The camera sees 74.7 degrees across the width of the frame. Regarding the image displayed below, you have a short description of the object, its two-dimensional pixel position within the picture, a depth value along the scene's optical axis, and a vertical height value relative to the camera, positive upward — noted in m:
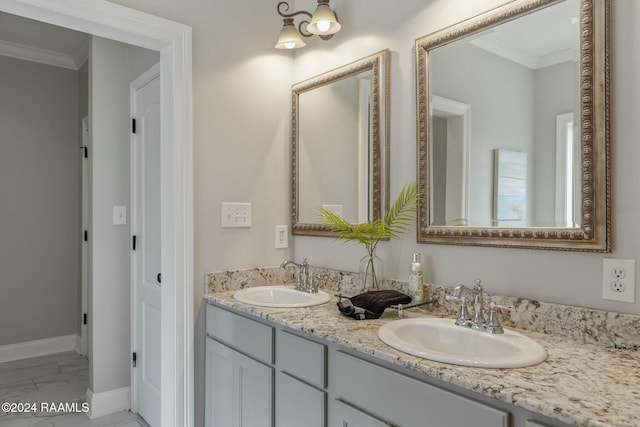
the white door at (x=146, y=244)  2.47 -0.20
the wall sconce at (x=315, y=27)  1.90 +0.87
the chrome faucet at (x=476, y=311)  1.31 -0.32
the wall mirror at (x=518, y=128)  1.25 +0.29
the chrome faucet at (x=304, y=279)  2.03 -0.33
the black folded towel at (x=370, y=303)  1.51 -0.34
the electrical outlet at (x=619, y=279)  1.18 -0.19
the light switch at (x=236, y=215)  2.09 -0.01
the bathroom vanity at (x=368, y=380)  0.89 -0.44
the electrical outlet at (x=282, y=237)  2.30 -0.14
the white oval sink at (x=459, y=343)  1.06 -0.38
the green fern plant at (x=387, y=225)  1.76 -0.05
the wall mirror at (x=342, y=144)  1.90 +0.34
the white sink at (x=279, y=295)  1.91 -0.39
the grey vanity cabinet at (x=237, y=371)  1.62 -0.67
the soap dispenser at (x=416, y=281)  1.64 -0.27
